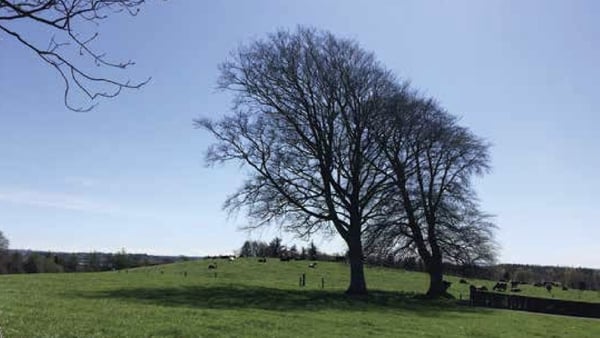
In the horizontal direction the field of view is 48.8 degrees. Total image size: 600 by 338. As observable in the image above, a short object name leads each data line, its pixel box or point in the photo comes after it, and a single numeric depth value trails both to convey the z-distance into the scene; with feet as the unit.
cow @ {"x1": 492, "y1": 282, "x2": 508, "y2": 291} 198.87
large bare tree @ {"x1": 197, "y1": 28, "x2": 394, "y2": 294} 135.33
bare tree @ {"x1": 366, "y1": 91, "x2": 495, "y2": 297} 142.31
